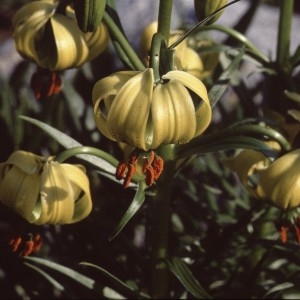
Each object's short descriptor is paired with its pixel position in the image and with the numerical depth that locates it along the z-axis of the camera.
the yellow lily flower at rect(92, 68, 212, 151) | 0.51
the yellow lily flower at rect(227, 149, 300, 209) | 0.56
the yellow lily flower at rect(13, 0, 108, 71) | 0.61
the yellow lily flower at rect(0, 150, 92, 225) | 0.57
